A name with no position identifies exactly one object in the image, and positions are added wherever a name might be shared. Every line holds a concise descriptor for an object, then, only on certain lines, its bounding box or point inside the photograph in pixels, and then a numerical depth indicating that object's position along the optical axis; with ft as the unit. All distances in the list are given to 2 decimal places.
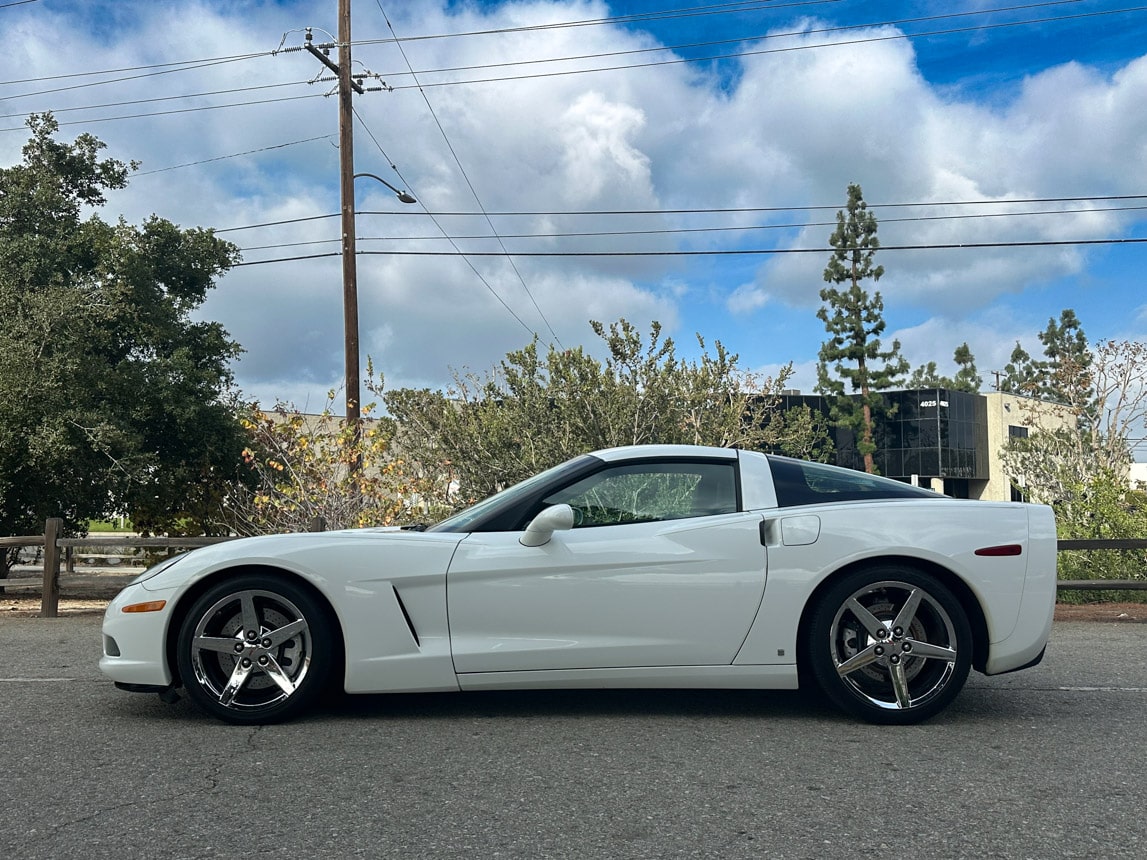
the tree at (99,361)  52.16
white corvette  15.64
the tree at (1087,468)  45.70
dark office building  197.16
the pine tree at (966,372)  306.14
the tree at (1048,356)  266.57
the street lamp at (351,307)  54.08
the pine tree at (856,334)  193.67
